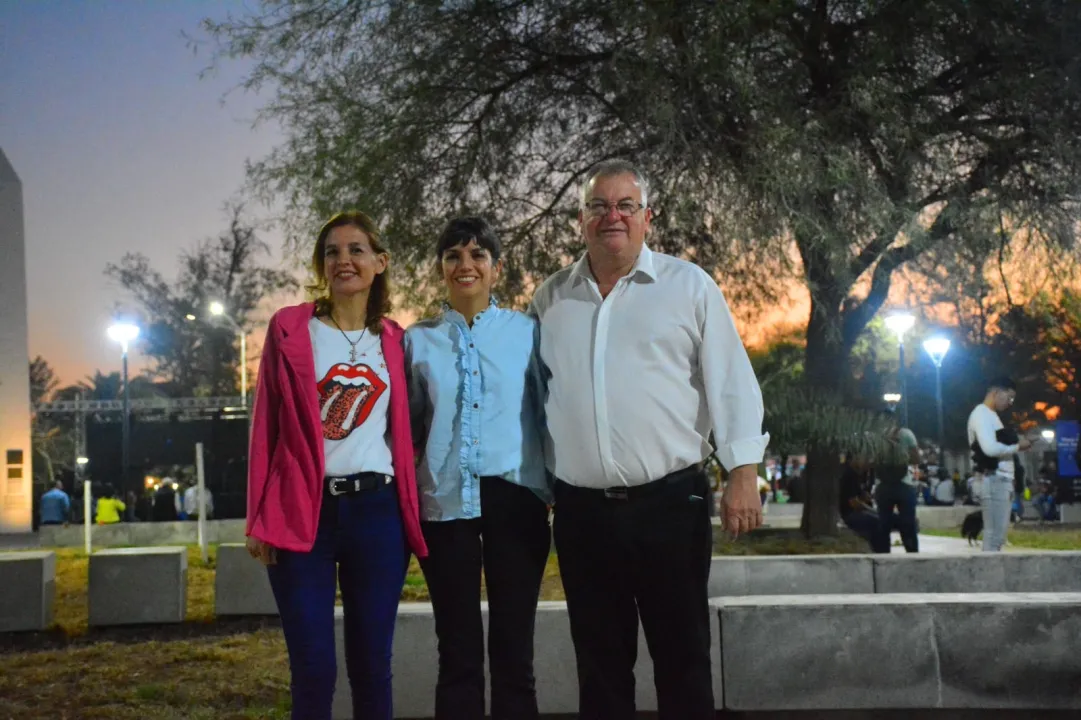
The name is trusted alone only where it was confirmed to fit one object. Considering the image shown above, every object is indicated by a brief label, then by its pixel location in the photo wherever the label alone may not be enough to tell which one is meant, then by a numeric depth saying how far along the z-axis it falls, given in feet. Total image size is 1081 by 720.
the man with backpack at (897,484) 34.81
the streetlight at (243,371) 102.62
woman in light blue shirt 11.58
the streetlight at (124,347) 84.69
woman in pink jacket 10.98
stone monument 105.09
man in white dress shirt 11.30
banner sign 82.89
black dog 47.85
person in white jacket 33.50
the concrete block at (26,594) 29.53
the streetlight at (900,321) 69.49
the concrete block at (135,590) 30.14
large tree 33.27
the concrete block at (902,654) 16.49
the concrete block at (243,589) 30.63
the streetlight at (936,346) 87.10
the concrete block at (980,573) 24.45
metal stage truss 123.75
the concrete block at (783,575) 25.05
